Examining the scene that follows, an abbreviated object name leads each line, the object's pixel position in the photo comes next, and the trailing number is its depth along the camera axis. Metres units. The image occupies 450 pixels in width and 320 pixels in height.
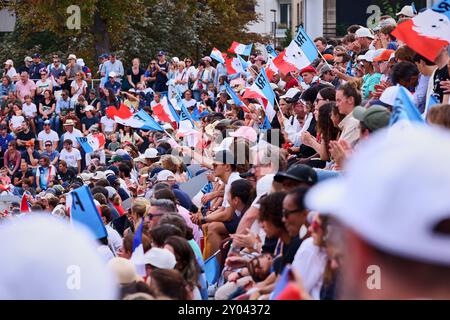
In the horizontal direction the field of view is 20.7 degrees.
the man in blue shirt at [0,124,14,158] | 30.09
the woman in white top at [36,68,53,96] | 33.44
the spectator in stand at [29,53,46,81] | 35.00
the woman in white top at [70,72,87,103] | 33.31
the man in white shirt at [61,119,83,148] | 29.14
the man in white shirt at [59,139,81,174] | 27.24
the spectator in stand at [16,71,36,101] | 33.59
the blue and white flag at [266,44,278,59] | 20.23
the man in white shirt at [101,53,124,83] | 35.09
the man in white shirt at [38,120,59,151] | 29.94
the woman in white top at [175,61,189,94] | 30.70
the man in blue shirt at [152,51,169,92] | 33.63
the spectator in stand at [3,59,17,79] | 34.69
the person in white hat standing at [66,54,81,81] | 34.03
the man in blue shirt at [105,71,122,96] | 33.84
